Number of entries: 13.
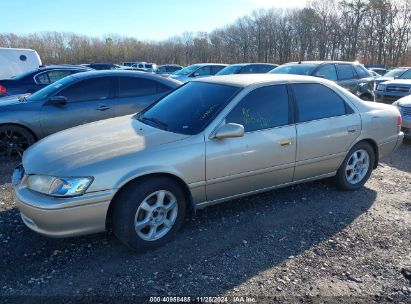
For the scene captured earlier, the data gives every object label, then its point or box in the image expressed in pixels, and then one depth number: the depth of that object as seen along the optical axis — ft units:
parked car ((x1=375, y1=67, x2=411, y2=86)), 53.68
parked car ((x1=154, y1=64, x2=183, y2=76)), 89.51
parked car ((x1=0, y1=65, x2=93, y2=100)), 27.63
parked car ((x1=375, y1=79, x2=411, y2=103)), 34.50
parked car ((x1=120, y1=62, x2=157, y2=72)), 108.55
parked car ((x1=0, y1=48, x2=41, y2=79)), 39.19
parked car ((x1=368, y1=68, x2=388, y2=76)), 92.46
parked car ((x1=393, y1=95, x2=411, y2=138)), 24.41
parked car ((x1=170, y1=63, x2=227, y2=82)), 49.70
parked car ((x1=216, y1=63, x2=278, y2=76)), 43.96
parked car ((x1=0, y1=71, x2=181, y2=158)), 19.48
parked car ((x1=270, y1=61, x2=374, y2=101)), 31.40
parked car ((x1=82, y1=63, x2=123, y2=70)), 78.07
